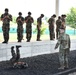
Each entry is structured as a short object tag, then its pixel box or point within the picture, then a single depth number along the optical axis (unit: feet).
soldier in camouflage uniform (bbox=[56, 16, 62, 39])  78.02
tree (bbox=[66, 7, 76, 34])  91.15
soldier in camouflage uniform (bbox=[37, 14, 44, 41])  73.59
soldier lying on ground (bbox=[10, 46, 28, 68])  49.14
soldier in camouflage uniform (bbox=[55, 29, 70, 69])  47.85
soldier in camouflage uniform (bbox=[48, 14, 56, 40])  76.91
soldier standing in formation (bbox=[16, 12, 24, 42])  67.31
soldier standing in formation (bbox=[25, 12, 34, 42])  69.35
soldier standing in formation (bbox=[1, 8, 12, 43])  63.82
